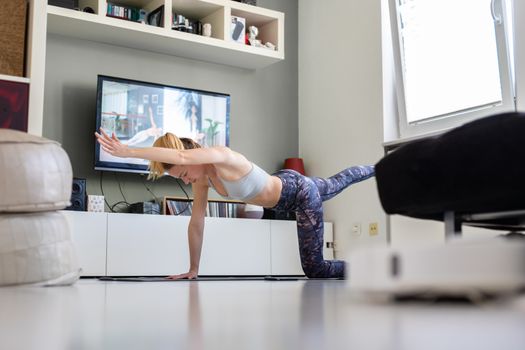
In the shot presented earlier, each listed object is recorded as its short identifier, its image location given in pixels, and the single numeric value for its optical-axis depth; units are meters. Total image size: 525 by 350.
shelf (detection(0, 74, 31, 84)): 3.69
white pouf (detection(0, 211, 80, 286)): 2.03
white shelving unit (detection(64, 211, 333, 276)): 4.53
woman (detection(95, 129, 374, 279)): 3.67
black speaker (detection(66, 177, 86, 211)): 4.52
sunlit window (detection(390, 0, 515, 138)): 4.41
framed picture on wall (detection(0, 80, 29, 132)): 3.67
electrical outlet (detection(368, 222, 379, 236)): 5.16
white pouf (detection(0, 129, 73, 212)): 2.06
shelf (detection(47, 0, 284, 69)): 4.78
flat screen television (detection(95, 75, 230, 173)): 4.90
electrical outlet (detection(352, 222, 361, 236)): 5.34
